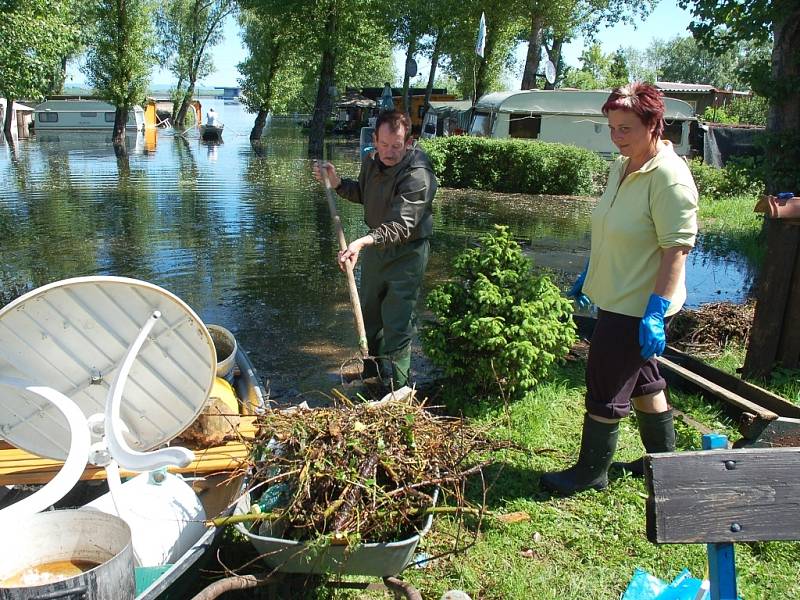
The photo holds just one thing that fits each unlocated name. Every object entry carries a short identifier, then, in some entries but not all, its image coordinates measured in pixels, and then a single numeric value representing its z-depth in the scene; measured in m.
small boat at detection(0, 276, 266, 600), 2.67
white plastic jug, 3.05
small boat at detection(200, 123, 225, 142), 39.22
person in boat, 39.78
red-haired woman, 3.33
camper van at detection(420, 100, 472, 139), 33.59
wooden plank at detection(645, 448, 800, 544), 2.11
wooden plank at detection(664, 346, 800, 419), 4.42
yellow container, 4.16
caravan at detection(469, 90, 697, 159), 22.92
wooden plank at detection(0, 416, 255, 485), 3.52
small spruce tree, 4.91
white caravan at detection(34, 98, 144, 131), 46.69
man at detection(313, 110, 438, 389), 4.73
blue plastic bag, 2.95
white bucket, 4.87
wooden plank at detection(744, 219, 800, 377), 5.09
